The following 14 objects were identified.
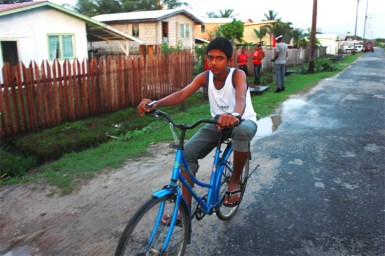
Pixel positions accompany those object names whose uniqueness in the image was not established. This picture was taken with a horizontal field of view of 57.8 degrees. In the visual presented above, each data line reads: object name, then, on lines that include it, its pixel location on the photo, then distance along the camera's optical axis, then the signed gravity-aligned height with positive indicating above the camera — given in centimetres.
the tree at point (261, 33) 4403 +255
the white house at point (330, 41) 6706 +243
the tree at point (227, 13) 5738 +656
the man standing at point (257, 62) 1473 -35
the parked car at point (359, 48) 7269 +109
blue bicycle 233 -117
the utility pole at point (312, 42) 1988 +66
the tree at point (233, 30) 3481 +234
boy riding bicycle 296 -44
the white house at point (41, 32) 1480 +102
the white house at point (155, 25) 2758 +237
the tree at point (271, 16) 5988 +639
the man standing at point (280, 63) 1255 -34
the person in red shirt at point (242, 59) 1521 -23
